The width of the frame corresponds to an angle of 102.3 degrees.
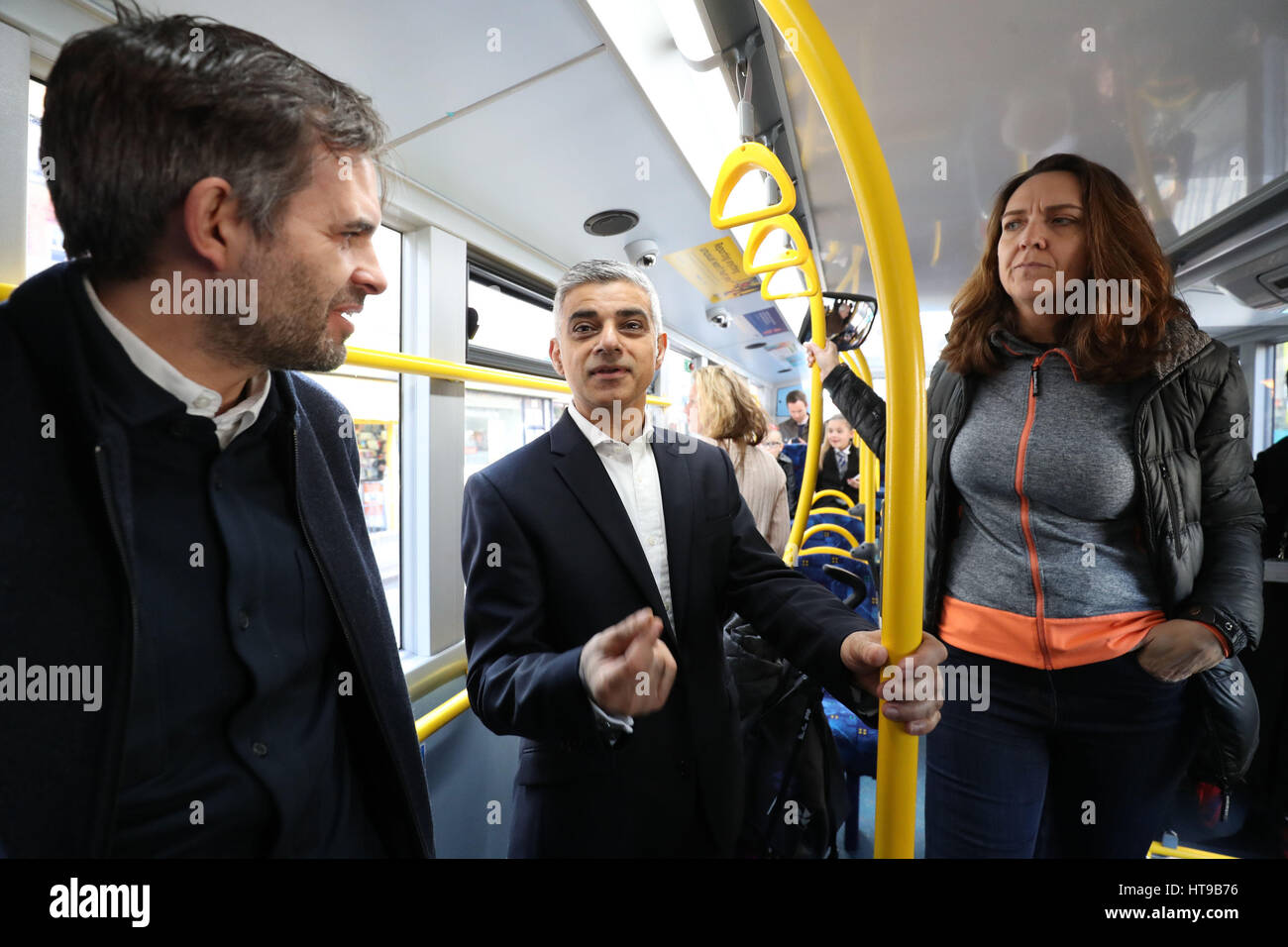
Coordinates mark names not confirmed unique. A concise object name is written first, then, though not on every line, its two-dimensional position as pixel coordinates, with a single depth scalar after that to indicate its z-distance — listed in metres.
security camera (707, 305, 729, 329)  3.42
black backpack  1.35
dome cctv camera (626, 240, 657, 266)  2.18
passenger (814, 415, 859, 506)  4.39
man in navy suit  0.87
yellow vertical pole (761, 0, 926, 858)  0.61
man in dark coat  0.60
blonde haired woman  2.27
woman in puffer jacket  0.95
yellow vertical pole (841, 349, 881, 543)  2.81
